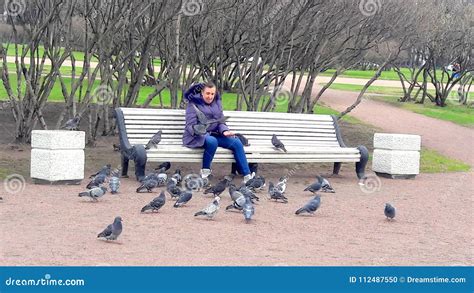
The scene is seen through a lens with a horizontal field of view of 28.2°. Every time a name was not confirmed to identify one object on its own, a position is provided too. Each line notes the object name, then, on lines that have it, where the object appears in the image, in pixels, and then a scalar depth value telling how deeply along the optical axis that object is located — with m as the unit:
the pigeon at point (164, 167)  15.42
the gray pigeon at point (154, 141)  14.66
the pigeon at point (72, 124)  16.20
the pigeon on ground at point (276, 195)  12.98
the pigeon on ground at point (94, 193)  12.27
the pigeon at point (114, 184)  13.21
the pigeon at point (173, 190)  12.77
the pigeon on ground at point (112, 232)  9.42
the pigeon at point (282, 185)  13.53
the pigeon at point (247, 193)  12.31
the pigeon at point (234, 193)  11.96
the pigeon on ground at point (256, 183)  13.88
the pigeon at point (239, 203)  11.73
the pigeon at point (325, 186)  14.14
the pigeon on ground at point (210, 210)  11.22
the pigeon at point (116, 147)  17.76
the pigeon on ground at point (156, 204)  11.52
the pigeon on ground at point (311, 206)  11.83
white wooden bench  14.73
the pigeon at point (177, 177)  14.00
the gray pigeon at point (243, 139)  15.66
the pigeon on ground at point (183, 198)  12.09
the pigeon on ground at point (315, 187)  13.93
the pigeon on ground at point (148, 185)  13.37
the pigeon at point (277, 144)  15.60
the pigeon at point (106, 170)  13.57
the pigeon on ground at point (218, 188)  13.05
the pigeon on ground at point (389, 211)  11.77
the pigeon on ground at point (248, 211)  11.20
